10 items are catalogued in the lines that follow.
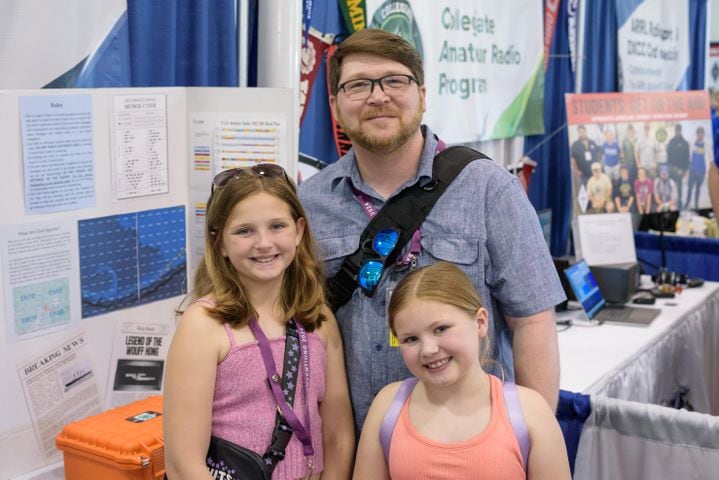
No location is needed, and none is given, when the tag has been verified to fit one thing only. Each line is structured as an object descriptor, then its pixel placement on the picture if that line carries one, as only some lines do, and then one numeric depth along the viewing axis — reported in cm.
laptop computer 366
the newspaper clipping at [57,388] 206
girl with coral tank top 149
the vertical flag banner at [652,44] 584
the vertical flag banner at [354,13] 326
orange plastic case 192
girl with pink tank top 156
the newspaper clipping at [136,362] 227
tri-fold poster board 200
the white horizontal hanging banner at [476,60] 372
